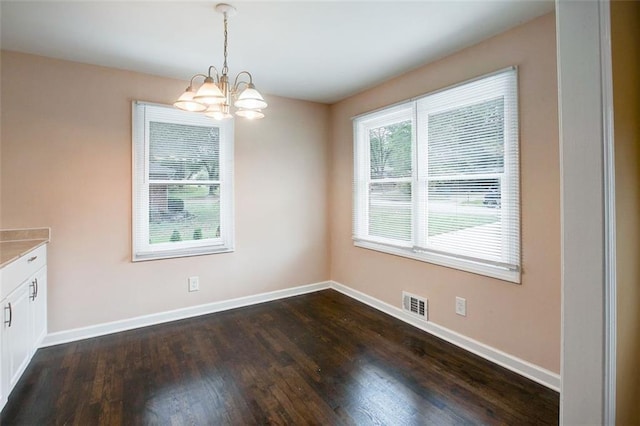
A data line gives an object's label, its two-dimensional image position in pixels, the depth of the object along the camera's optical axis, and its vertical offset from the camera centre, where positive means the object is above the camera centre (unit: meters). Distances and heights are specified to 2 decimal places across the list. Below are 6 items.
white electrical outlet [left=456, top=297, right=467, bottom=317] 2.78 -0.80
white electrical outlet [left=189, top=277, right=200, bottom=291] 3.52 -0.75
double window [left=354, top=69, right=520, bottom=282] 2.46 +0.33
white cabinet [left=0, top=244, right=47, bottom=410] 1.91 -0.67
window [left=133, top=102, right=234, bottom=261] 3.23 +0.34
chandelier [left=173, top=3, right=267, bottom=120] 1.88 +0.71
